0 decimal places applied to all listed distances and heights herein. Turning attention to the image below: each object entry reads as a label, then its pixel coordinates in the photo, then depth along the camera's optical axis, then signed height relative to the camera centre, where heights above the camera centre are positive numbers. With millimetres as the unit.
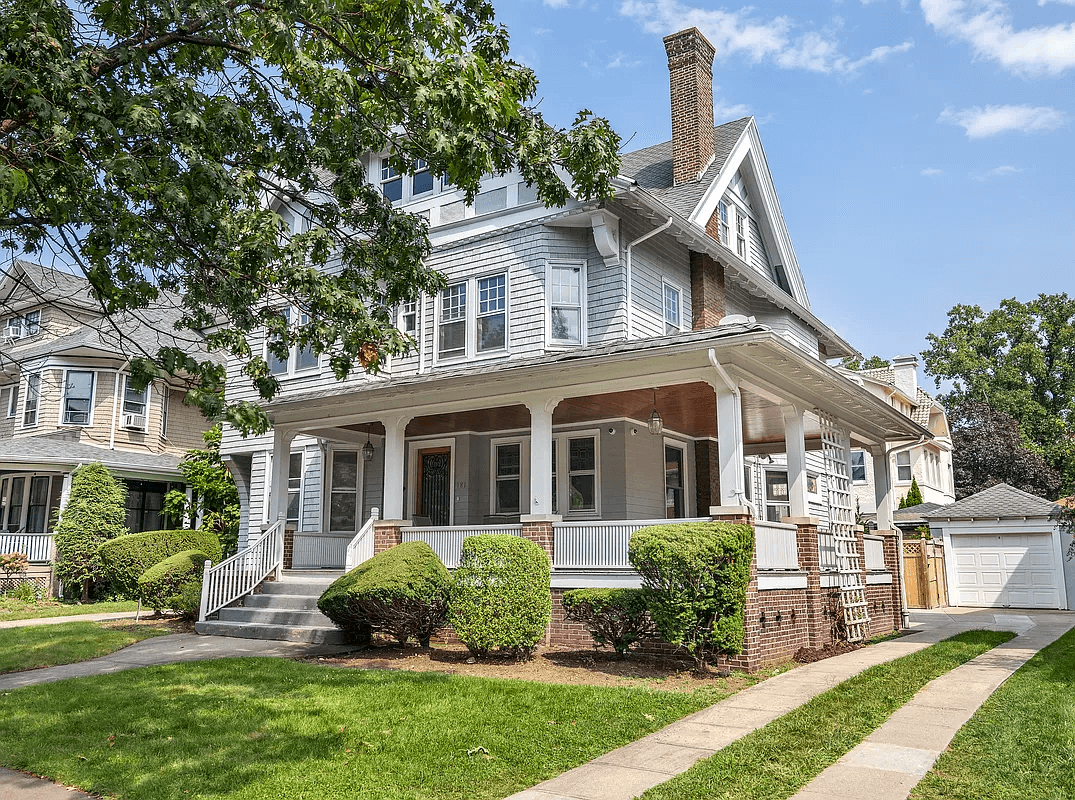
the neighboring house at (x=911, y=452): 34594 +3620
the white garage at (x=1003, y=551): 23172 -432
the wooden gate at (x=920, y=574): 22812 -1047
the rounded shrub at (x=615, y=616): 10258 -977
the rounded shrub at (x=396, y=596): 10977 -758
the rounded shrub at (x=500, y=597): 10352 -735
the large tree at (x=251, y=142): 5980 +3312
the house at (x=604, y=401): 11492 +2144
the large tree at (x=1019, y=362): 47562 +10172
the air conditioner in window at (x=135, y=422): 26562 +3676
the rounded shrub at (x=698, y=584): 9469 -531
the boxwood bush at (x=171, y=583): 15375 -820
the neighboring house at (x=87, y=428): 25250 +3463
